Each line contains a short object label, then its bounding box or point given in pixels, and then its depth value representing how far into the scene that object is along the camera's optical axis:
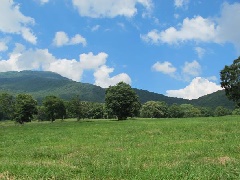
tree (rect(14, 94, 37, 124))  124.12
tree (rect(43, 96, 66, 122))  142.29
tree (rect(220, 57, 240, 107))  98.44
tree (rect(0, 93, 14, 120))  140.38
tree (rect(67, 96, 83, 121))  133.12
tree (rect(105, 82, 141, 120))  106.25
